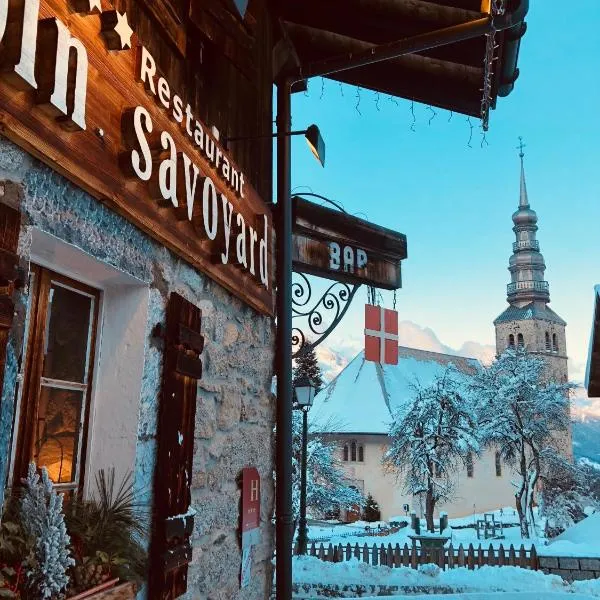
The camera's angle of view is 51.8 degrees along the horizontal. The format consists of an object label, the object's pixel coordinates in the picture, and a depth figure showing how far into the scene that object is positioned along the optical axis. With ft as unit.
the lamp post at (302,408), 36.22
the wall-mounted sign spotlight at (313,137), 13.19
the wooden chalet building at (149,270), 5.74
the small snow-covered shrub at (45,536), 5.36
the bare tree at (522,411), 78.18
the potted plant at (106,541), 5.95
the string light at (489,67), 11.85
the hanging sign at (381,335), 16.34
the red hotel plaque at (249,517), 11.02
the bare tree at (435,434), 77.36
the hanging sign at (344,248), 15.64
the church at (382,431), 113.09
